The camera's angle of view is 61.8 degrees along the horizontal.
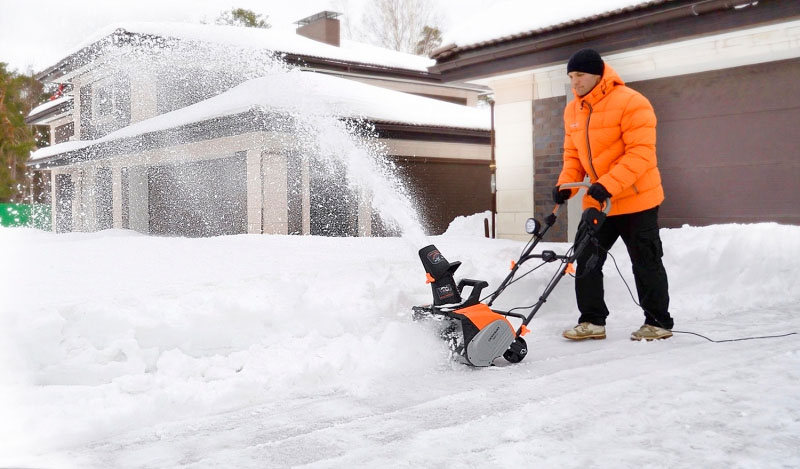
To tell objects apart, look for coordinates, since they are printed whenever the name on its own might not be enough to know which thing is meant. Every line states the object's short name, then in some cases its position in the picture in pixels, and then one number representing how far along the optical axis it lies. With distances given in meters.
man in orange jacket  4.65
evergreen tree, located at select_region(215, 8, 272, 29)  34.59
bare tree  35.81
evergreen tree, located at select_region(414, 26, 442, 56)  35.41
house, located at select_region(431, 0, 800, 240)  8.12
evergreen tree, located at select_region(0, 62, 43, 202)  37.12
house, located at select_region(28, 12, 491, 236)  14.03
